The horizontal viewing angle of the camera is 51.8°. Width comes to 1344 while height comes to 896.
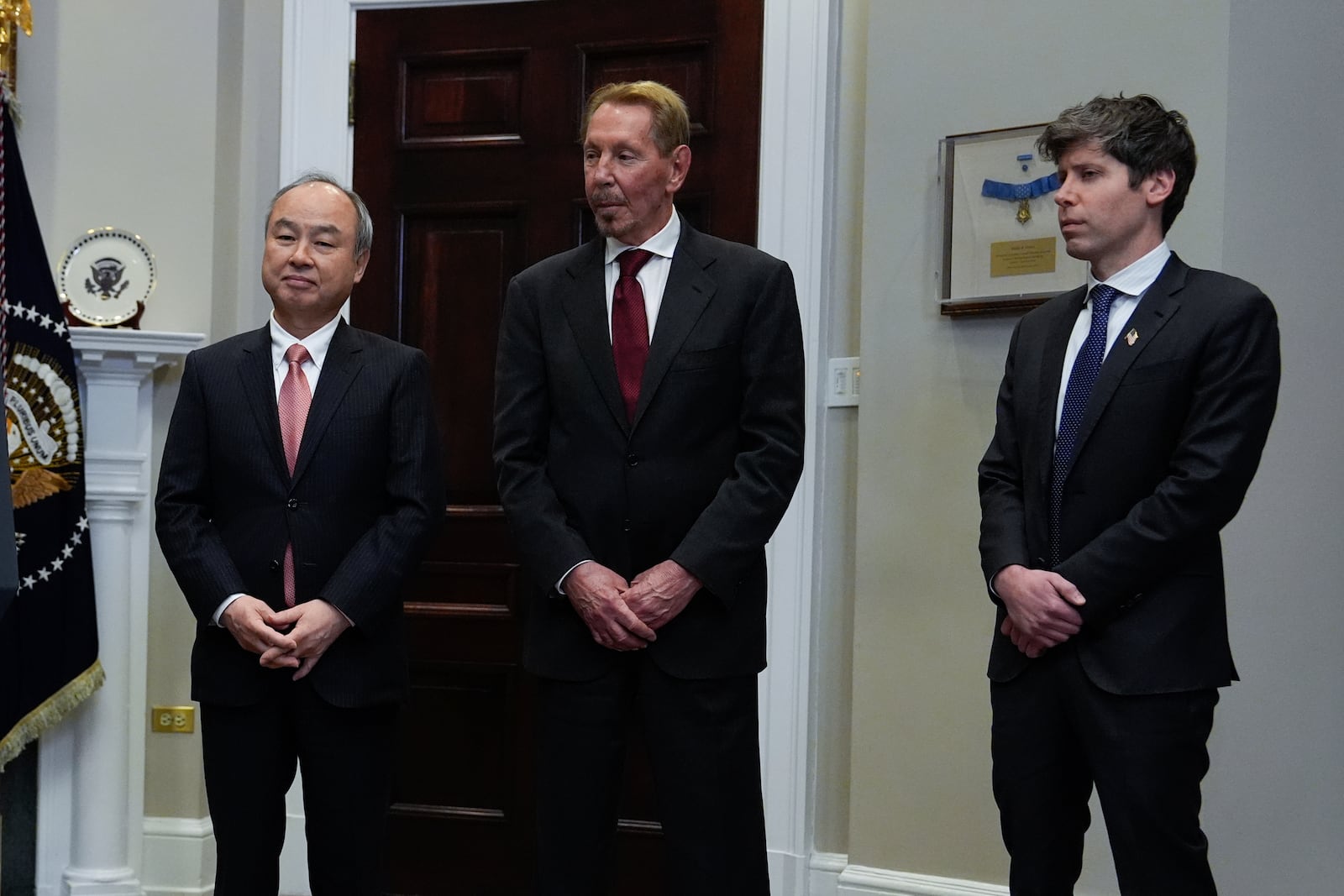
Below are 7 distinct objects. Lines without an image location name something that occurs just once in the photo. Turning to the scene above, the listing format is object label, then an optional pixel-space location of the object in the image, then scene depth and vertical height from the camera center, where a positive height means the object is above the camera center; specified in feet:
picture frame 9.89 +1.59
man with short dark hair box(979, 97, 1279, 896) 6.67 -0.35
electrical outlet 12.07 -2.55
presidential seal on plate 11.92 +1.33
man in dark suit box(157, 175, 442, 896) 7.63 -0.63
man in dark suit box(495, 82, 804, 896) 7.38 -0.30
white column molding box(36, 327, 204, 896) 11.47 -2.02
